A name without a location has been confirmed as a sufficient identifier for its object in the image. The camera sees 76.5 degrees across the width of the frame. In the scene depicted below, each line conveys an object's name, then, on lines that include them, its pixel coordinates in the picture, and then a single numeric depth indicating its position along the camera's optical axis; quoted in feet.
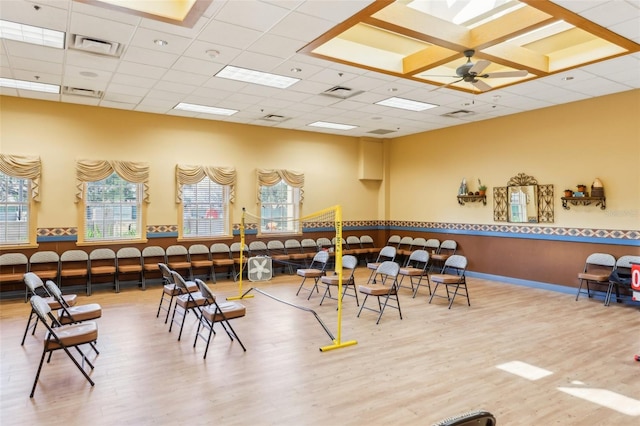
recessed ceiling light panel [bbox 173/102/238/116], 26.96
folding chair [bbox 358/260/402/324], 19.63
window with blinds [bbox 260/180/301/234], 33.73
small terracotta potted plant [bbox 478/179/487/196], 30.94
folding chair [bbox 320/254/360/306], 21.93
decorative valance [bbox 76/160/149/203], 26.40
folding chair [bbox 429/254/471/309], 22.39
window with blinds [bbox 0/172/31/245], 24.66
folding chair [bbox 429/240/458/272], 32.40
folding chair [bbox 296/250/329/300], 23.94
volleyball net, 33.01
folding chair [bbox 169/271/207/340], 16.82
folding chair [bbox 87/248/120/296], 25.79
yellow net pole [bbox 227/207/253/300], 23.43
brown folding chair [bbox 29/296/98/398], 12.11
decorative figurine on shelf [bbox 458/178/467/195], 32.19
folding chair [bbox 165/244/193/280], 28.84
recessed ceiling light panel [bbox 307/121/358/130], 32.35
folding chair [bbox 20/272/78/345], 16.06
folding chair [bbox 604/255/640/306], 21.93
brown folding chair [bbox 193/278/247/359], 15.12
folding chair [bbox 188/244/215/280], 28.99
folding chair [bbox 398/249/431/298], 24.86
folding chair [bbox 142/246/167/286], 27.96
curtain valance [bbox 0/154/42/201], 24.12
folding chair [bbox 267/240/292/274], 32.17
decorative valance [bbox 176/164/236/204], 29.68
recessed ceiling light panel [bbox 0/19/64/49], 15.29
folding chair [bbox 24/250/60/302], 24.77
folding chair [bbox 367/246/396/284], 29.66
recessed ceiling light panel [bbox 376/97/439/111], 25.62
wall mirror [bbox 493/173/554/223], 27.30
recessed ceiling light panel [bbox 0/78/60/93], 21.70
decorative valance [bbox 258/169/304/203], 33.09
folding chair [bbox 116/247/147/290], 26.68
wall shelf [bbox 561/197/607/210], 24.29
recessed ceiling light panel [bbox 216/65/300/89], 20.33
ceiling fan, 16.46
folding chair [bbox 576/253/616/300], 23.02
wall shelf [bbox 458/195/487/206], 31.17
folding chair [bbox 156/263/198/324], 19.12
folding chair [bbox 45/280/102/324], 15.06
